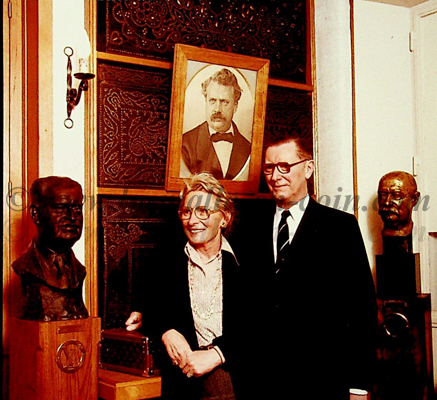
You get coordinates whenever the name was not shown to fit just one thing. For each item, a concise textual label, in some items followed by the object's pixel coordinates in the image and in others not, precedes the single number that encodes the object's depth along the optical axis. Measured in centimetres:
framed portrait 356
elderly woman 279
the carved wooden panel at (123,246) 344
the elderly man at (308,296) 297
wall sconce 306
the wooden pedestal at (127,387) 279
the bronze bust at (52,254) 270
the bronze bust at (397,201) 374
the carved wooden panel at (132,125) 348
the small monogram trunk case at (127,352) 294
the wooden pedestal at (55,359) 264
